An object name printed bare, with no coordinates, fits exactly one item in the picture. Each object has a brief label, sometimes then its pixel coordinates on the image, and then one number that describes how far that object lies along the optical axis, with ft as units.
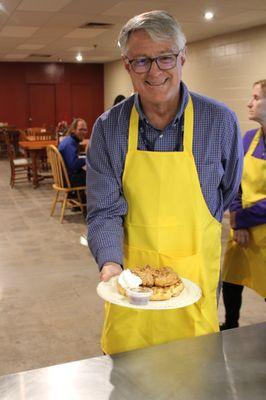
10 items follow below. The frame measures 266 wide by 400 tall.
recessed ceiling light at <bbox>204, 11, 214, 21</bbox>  18.90
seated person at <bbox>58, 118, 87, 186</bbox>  18.84
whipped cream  4.00
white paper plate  3.90
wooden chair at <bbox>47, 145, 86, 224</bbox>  18.54
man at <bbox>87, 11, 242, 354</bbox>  4.84
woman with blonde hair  7.47
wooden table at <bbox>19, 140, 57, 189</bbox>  25.35
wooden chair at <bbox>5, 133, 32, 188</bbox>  25.56
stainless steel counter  3.53
